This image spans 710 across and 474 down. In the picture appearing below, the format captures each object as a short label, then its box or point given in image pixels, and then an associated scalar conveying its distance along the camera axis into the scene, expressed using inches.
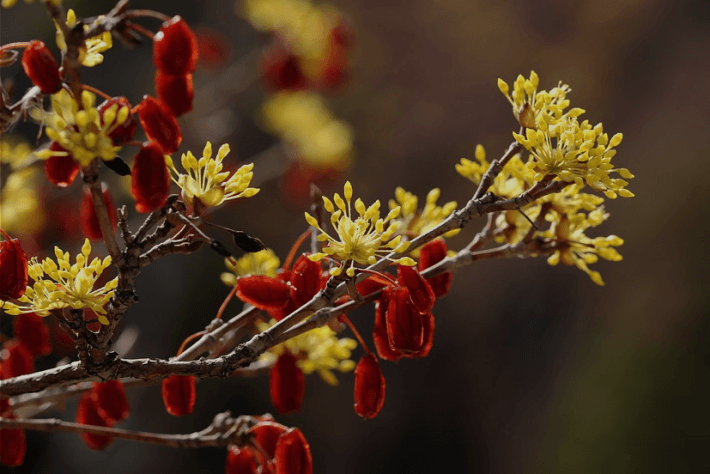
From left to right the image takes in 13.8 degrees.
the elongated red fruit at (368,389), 28.7
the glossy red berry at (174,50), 28.1
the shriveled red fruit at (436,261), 29.1
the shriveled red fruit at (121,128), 27.1
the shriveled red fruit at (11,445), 30.0
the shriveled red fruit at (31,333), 30.2
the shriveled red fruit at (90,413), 30.6
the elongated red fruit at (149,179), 27.1
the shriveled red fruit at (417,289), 27.9
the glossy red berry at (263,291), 28.4
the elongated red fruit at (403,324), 27.8
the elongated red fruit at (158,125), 27.5
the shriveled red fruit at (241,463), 29.6
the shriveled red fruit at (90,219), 29.3
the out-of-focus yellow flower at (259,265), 30.4
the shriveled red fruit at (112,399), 29.8
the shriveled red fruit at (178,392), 29.1
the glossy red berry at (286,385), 29.5
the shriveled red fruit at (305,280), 28.5
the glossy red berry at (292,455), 28.8
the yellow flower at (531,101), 28.0
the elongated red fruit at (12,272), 27.3
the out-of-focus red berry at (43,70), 26.9
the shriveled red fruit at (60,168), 27.8
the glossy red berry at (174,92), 28.0
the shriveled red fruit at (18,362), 30.0
